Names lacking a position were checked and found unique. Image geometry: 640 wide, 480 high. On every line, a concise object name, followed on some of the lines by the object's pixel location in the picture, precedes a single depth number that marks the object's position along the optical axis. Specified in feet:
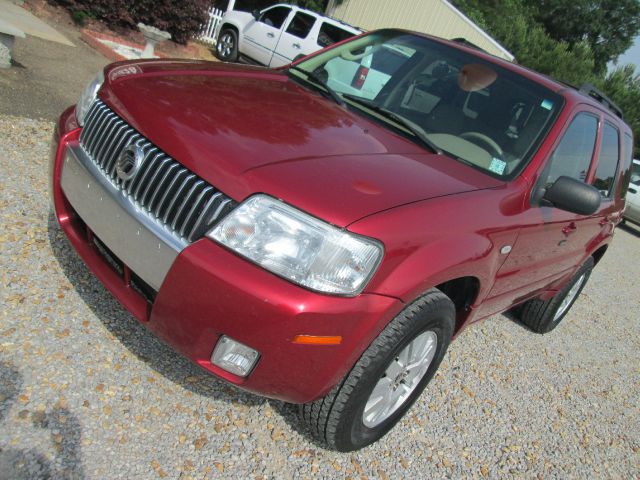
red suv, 6.57
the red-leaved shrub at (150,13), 34.06
